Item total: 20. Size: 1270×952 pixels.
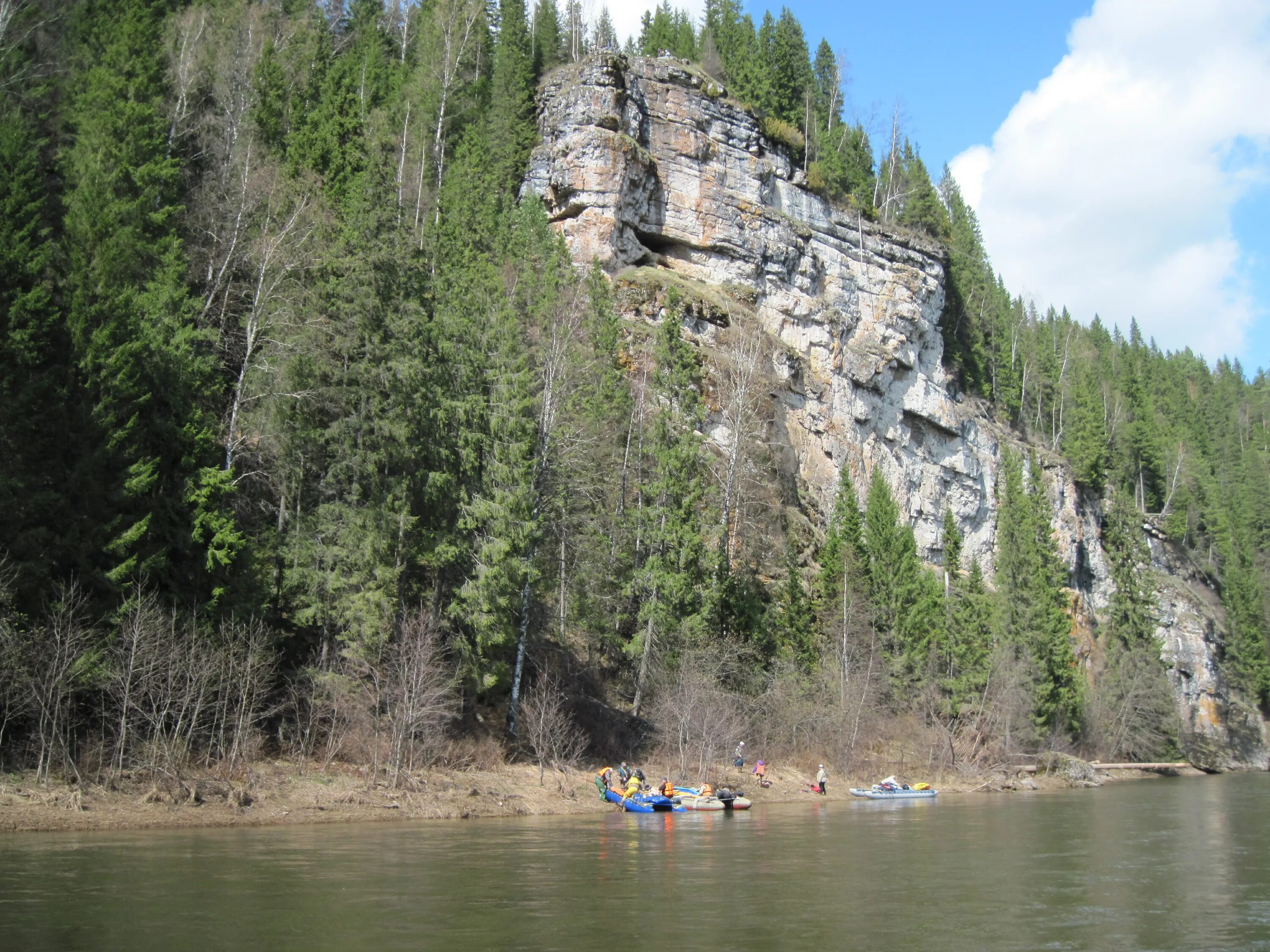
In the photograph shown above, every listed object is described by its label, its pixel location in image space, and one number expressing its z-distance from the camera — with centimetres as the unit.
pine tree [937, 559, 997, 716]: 5881
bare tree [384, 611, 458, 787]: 3144
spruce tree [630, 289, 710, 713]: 4381
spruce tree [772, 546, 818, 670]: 5178
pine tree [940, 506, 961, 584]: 6988
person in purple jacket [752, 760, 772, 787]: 4225
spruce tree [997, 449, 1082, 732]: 6419
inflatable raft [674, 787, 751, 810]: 3606
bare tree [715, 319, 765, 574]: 5200
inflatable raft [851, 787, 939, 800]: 4522
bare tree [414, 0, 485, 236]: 6462
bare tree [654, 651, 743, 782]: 4009
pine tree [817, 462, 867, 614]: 5459
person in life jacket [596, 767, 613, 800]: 3600
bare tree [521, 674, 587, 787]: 3609
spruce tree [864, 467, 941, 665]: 5722
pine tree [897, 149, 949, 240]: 8694
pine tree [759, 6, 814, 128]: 8269
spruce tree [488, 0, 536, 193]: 6612
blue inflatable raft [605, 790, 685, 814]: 3453
